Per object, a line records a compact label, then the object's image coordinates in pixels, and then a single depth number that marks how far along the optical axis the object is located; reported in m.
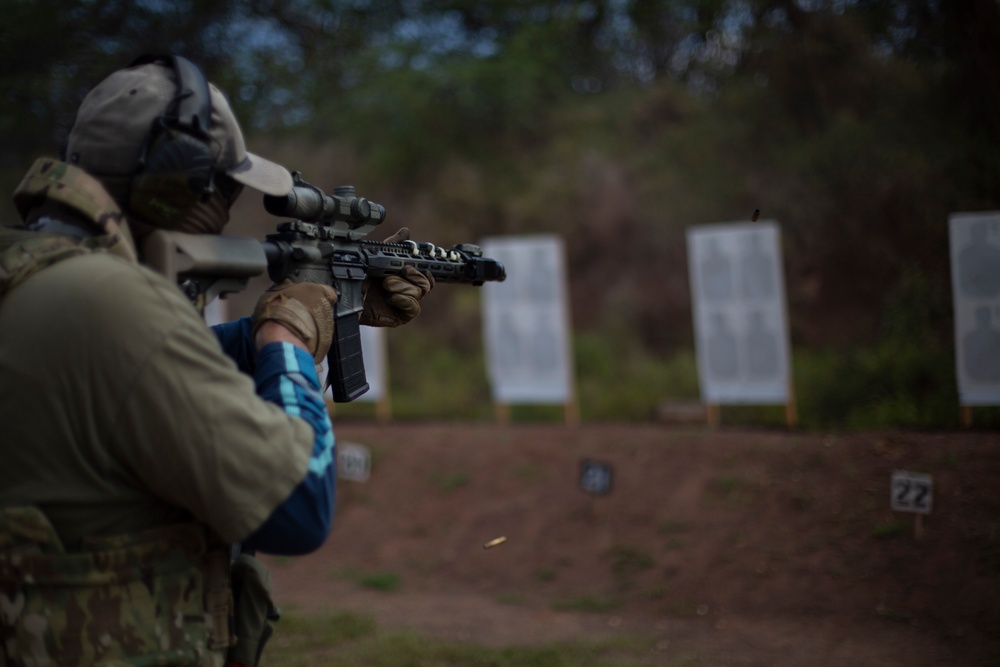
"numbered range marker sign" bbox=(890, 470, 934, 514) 4.99
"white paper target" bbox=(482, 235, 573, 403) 8.20
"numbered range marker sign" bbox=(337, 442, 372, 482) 7.68
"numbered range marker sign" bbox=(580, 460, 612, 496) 6.31
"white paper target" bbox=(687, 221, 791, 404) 7.19
